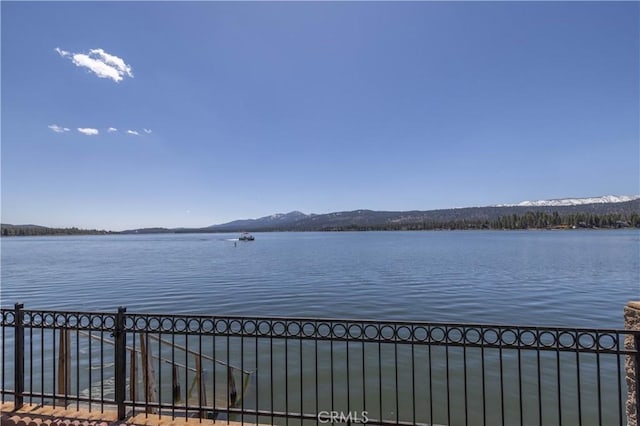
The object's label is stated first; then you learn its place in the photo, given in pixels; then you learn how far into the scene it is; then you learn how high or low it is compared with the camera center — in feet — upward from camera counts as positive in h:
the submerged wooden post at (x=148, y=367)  22.89 -8.77
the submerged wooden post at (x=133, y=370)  16.18 -7.54
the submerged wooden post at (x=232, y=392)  28.29 -12.74
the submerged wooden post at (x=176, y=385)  27.34 -12.40
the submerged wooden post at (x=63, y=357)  20.82 -7.43
